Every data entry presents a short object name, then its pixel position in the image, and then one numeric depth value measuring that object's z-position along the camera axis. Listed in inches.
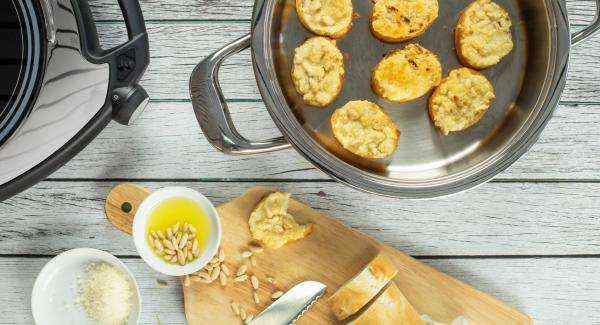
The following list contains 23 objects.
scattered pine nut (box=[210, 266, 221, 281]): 38.5
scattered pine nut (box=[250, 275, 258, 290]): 38.6
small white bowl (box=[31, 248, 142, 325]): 37.4
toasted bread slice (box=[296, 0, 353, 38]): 35.9
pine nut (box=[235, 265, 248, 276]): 38.6
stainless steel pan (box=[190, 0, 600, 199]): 34.1
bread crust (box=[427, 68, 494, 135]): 36.4
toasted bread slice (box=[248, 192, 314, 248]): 37.7
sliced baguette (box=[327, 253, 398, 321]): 36.7
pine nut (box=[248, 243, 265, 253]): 38.5
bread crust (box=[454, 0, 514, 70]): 36.2
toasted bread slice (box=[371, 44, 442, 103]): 36.1
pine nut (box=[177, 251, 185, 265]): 37.4
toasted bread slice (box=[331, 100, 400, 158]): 36.1
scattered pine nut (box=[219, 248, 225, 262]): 38.7
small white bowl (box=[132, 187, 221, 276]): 36.9
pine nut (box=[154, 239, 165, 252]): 37.5
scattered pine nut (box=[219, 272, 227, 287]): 38.6
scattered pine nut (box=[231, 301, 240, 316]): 38.6
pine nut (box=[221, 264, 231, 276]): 38.8
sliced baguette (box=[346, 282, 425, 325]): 36.6
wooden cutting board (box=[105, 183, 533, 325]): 38.6
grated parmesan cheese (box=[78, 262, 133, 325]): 37.9
